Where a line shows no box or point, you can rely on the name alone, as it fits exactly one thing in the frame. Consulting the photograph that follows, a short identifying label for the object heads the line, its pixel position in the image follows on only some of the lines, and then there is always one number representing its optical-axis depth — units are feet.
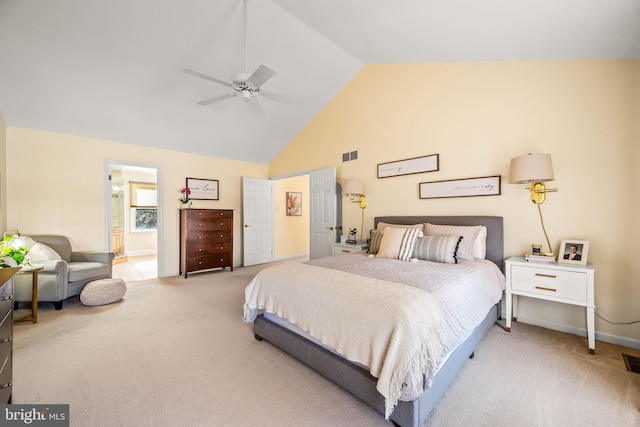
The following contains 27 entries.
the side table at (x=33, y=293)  9.75
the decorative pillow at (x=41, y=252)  11.36
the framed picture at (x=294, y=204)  24.31
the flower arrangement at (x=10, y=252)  6.78
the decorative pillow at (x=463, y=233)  9.54
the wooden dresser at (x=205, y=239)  16.72
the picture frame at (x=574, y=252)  8.24
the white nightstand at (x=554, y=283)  7.57
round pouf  11.33
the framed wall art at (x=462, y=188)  10.52
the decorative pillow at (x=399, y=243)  9.75
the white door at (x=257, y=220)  20.34
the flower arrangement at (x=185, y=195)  17.49
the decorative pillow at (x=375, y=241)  11.36
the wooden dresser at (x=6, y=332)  4.44
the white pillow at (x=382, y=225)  12.61
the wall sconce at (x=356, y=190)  14.39
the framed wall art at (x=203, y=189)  18.20
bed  4.67
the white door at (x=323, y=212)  16.43
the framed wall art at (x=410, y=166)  12.19
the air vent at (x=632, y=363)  6.80
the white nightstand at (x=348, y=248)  13.55
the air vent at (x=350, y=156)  15.60
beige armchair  10.53
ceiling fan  8.70
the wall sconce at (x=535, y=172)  8.48
